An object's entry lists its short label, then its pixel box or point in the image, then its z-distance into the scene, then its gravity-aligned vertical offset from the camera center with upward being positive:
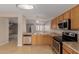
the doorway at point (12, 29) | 6.59 -0.14
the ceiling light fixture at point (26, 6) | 1.80 +0.69
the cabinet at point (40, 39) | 3.98 -0.81
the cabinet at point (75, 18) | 1.69 +0.31
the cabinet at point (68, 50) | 1.24 -0.54
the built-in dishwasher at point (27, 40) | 3.85 -0.81
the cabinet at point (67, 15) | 2.10 +0.50
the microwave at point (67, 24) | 2.06 +0.13
